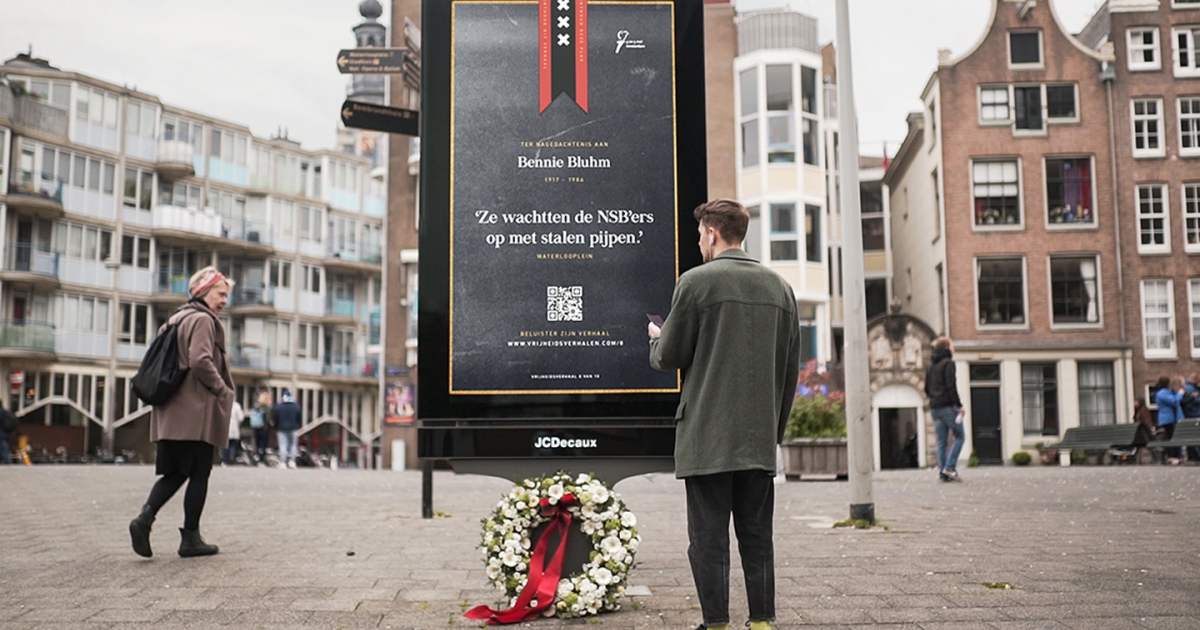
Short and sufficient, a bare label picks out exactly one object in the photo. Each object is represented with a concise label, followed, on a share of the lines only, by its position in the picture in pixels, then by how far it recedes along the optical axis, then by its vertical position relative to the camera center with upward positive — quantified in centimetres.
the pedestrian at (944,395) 1734 +10
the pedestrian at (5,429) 3041 -50
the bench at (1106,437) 2886 -90
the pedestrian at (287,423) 2862 -38
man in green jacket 515 +0
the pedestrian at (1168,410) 2728 -22
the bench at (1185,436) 2394 -71
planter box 2041 -90
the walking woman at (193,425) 839 -11
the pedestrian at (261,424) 3569 -50
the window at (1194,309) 3703 +275
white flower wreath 595 -68
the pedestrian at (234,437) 2843 -68
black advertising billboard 668 +114
